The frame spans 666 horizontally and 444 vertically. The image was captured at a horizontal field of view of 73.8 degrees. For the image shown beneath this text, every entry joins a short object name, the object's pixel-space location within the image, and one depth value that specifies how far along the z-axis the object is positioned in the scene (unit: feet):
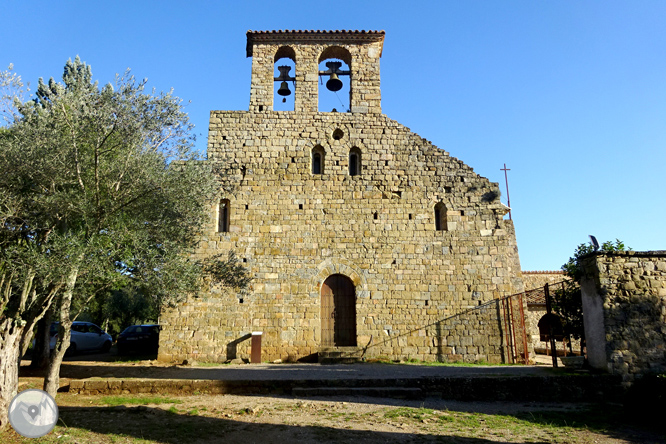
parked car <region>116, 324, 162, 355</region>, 53.01
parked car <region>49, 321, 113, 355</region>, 53.11
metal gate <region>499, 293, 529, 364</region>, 43.04
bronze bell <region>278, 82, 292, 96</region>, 50.08
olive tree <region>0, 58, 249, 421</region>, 23.84
